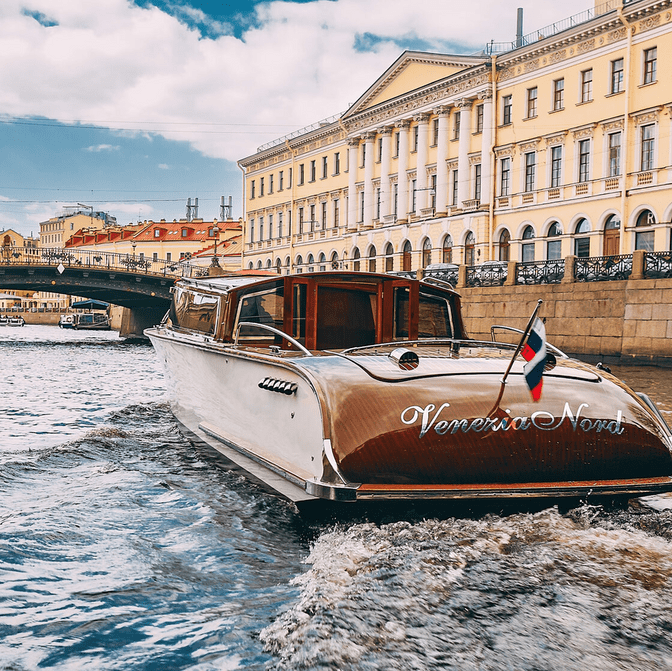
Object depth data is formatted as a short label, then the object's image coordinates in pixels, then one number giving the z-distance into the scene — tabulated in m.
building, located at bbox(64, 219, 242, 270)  78.94
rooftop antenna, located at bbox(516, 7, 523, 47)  37.66
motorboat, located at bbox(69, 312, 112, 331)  69.81
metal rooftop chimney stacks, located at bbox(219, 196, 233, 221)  81.25
